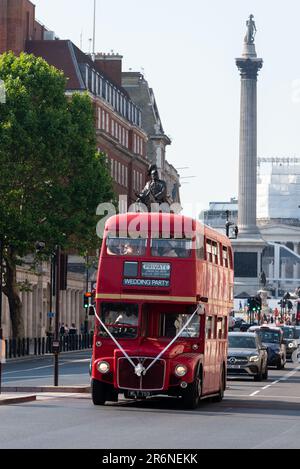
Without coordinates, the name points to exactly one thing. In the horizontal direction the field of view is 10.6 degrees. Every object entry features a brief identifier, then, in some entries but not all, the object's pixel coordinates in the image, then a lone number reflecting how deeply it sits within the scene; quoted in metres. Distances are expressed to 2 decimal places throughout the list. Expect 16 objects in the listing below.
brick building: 128.50
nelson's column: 182.25
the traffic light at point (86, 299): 77.12
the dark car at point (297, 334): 90.20
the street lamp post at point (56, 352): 47.18
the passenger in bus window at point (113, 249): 37.28
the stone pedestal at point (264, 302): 172.62
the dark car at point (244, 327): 107.15
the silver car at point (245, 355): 56.91
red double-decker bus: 36.78
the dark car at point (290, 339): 84.88
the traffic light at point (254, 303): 101.97
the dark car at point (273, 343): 71.19
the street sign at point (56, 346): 47.61
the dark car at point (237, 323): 135.61
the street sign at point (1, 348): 39.66
